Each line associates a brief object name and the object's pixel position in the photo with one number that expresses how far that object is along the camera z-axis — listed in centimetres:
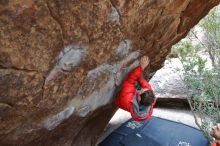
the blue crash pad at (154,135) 288
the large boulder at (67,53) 129
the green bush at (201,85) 265
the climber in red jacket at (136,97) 201
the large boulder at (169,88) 337
